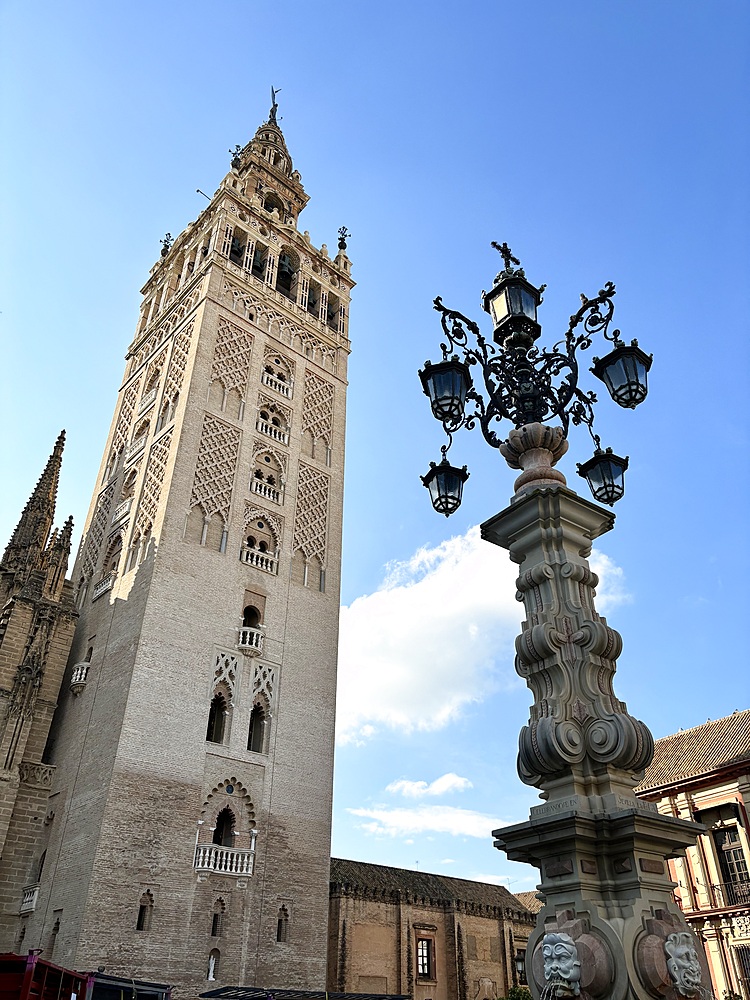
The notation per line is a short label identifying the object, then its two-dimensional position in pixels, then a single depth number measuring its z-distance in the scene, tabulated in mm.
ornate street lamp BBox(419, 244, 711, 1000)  4922
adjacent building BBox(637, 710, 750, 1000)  18984
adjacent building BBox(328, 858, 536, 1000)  26422
